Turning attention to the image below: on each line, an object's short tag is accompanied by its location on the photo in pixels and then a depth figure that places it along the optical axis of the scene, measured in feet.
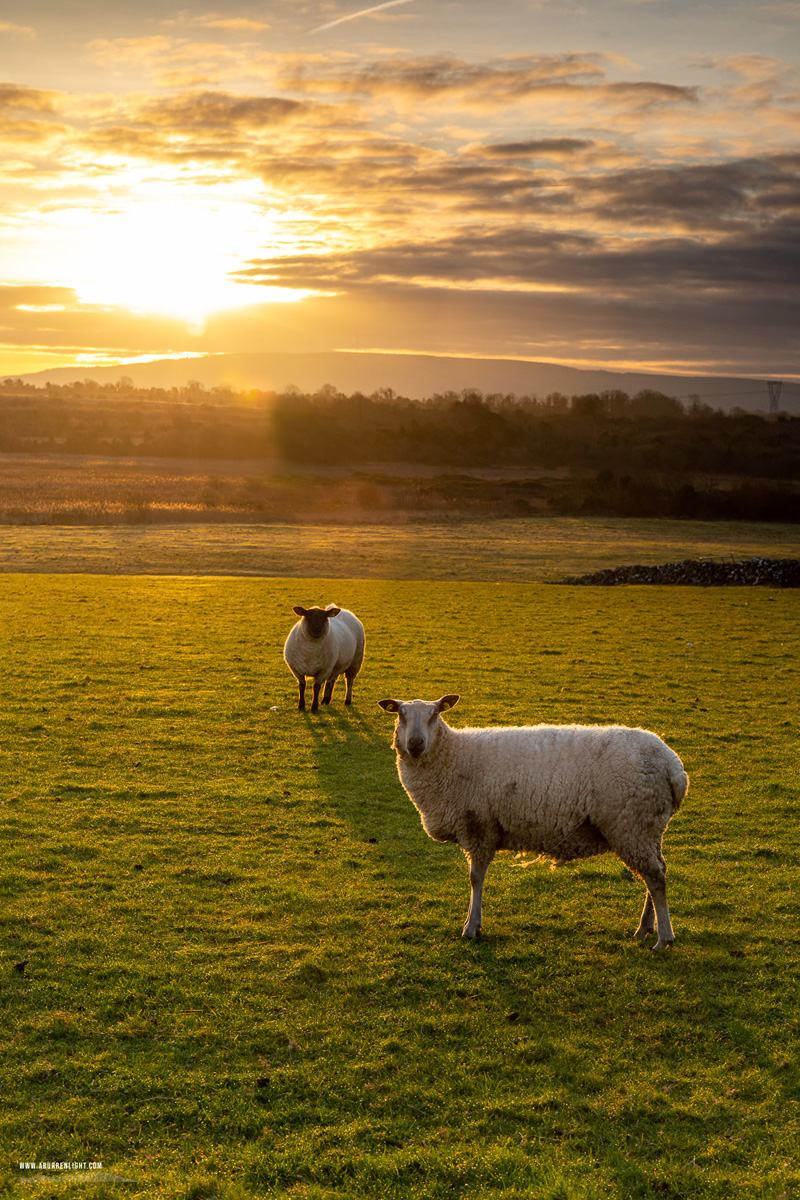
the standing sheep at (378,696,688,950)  26.86
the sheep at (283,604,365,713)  55.98
